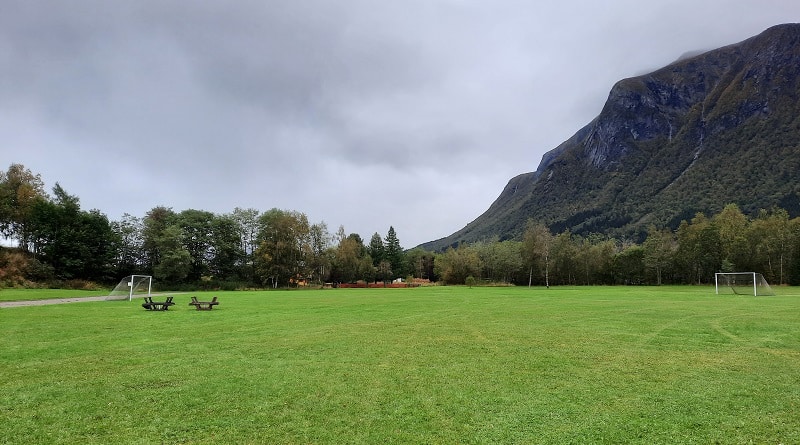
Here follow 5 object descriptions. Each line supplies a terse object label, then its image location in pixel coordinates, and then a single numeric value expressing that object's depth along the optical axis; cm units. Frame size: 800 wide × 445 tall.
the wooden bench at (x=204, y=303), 2545
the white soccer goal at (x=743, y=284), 4235
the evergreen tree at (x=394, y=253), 11469
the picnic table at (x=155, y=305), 2508
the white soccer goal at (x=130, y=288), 3566
